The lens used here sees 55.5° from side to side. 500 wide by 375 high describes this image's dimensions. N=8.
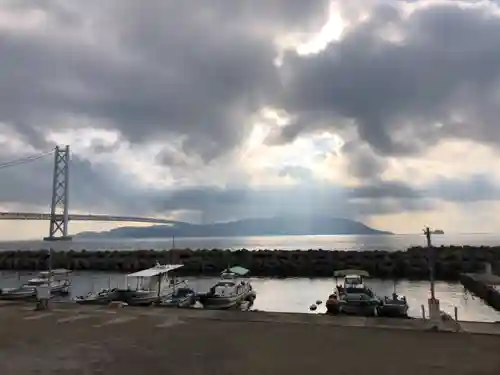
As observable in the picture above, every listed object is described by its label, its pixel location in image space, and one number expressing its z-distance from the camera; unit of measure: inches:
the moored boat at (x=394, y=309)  663.1
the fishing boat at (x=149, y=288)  823.7
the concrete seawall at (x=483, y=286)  871.1
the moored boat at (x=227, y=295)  807.1
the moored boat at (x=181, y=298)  767.3
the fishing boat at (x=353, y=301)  683.4
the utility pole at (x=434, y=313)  380.7
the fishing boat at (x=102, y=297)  785.2
